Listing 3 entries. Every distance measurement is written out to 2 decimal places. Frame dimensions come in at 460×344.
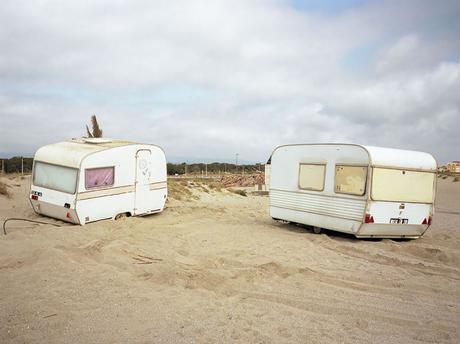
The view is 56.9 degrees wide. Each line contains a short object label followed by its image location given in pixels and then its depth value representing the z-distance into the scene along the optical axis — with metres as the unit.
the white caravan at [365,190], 10.65
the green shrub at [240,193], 27.70
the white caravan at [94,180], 11.96
